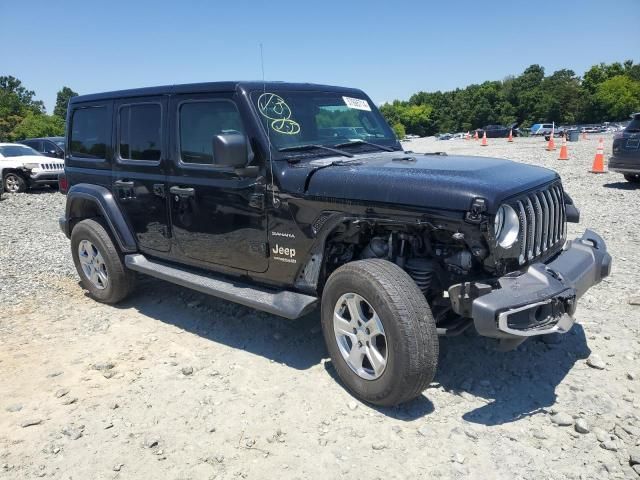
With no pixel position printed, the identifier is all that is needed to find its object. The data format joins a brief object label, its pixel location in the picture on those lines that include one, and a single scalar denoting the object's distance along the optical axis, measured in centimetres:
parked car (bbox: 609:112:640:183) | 1041
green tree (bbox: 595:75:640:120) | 7088
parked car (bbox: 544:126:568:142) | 4280
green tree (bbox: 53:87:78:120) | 9044
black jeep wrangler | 297
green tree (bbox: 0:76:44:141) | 5650
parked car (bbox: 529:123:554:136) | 5303
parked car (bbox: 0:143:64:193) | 1420
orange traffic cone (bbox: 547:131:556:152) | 2157
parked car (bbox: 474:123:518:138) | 5328
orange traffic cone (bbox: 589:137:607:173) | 1319
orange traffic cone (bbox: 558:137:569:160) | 1697
